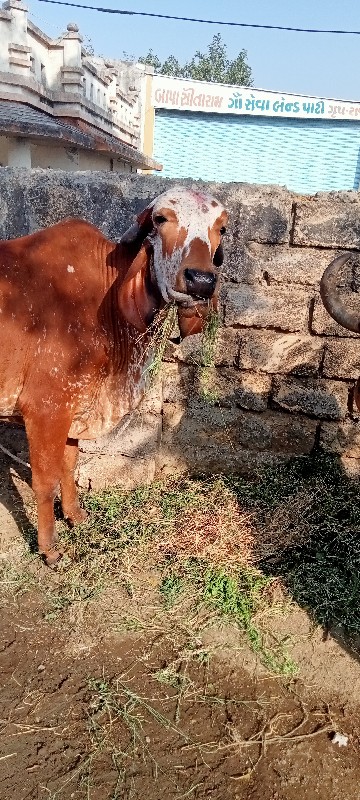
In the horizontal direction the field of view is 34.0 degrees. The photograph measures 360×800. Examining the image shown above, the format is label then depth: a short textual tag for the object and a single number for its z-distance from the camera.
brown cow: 3.03
